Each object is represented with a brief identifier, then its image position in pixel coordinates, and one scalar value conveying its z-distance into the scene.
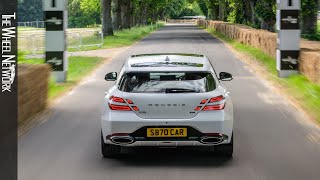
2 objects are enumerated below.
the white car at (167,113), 7.60
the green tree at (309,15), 33.78
